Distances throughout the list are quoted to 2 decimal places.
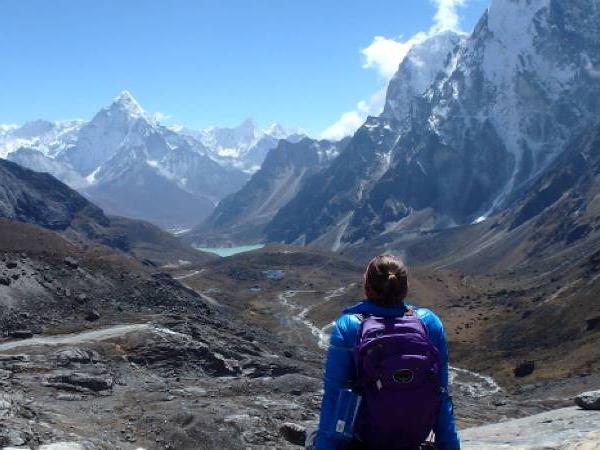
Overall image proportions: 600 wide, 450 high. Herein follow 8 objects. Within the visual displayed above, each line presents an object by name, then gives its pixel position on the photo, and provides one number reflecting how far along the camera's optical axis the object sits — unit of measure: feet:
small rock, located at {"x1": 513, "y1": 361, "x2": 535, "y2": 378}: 314.76
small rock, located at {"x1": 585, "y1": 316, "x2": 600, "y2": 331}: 343.42
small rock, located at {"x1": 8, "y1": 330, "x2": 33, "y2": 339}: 199.21
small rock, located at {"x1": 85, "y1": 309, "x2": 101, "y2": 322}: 231.91
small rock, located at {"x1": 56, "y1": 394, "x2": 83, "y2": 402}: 122.42
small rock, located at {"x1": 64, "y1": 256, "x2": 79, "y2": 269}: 279.49
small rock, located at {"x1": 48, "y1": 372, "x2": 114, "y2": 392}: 131.03
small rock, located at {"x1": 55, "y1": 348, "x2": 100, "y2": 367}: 157.34
